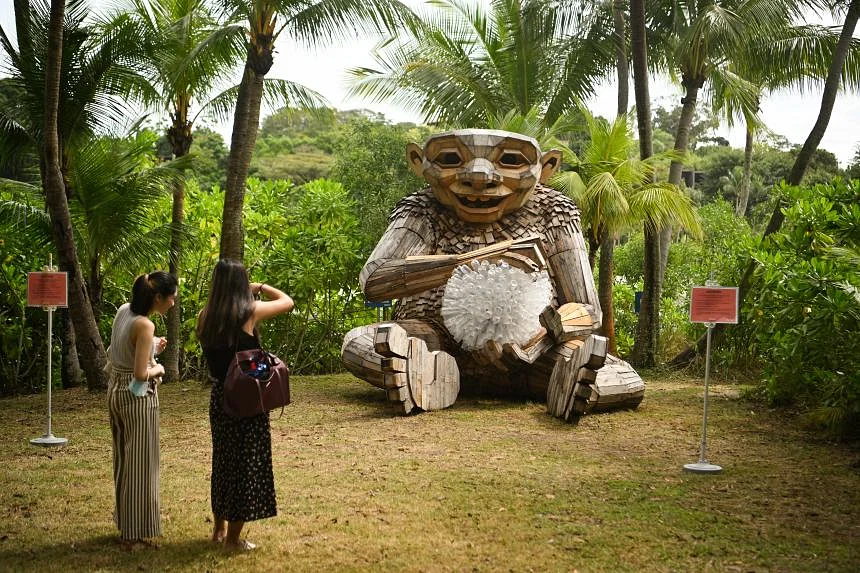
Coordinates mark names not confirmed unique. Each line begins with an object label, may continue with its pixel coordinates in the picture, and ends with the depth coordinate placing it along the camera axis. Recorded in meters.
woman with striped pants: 4.04
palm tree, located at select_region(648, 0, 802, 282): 10.50
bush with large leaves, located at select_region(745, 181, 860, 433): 6.19
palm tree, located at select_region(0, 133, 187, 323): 8.73
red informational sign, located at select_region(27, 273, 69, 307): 6.48
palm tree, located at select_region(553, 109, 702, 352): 9.12
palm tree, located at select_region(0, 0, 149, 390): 8.12
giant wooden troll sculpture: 7.01
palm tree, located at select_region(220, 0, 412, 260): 8.30
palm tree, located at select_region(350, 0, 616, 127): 11.56
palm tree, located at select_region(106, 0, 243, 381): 8.49
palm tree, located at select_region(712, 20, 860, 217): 11.41
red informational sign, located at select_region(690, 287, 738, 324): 5.62
